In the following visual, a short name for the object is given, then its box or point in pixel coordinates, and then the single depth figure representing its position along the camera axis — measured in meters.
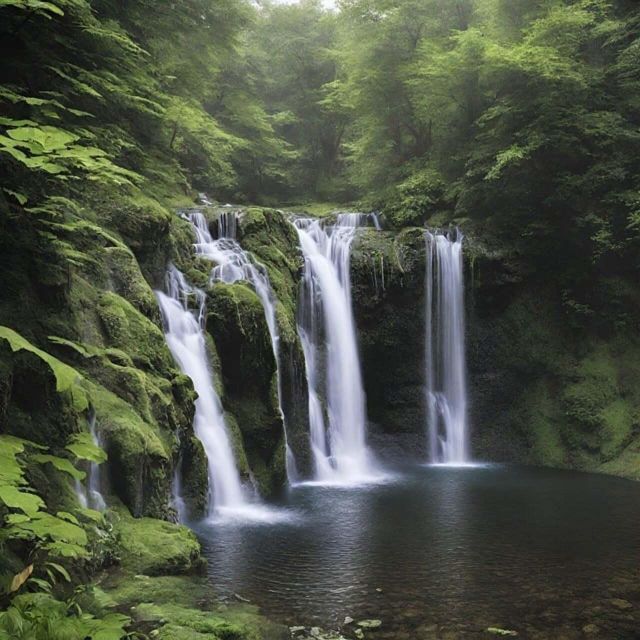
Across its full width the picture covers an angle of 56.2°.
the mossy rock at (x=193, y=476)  8.73
